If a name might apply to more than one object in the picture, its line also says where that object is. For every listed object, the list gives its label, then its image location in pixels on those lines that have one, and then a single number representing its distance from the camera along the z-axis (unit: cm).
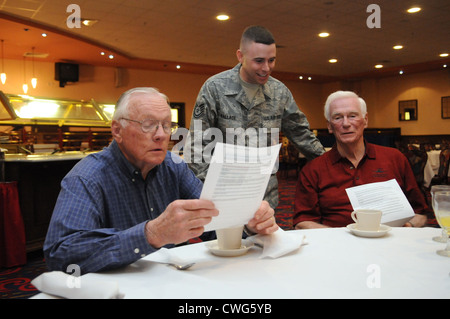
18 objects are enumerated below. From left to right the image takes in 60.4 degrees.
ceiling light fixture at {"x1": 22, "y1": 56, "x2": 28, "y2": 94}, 1076
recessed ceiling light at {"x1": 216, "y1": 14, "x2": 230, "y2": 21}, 733
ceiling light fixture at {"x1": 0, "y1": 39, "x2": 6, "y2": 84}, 919
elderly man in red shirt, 201
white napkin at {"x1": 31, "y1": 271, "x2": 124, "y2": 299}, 79
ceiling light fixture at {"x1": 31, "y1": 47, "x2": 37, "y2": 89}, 984
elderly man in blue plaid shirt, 100
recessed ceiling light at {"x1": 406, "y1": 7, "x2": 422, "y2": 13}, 722
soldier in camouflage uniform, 215
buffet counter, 377
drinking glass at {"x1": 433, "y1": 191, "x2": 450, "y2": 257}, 117
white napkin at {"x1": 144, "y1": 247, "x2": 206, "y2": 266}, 106
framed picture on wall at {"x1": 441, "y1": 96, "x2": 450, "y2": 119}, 1400
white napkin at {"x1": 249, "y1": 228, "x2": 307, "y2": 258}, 112
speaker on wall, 1102
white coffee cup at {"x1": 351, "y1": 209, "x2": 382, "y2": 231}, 133
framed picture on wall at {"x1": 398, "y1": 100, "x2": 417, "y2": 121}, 1495
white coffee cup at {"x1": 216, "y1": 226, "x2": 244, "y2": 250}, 117
